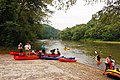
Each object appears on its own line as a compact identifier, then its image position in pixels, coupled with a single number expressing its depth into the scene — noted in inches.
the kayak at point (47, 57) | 417.2
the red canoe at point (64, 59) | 409.9
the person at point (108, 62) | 306.3
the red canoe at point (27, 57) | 377.8
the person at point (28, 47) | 408.6
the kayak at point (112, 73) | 273.6
